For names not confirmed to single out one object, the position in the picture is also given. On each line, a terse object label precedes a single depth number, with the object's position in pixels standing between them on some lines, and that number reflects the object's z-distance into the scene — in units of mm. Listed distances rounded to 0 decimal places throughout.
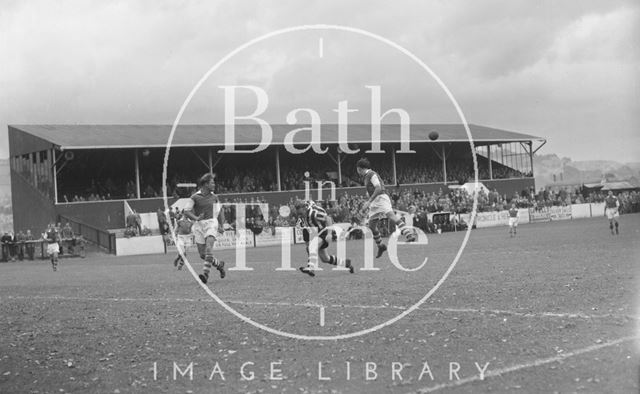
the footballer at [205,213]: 18500
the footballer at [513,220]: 38969
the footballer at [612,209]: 34262
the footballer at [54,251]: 29825
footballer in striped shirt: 18453
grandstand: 46875
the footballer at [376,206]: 19375
